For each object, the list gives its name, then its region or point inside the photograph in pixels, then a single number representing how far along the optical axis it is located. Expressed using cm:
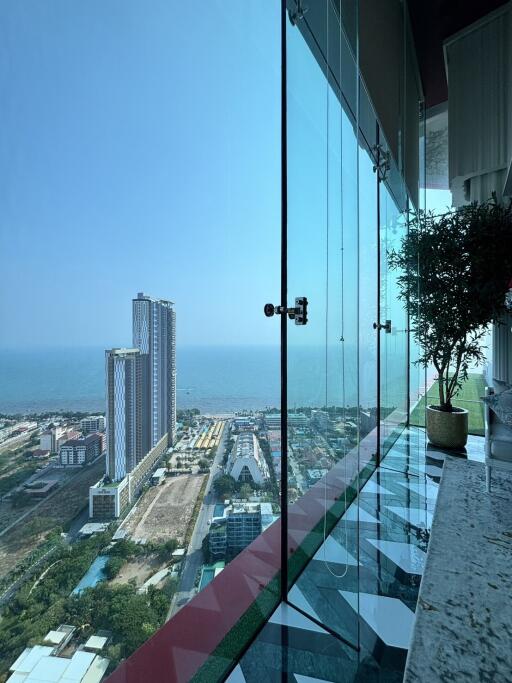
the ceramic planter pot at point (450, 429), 358
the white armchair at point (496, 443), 221
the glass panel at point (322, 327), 151
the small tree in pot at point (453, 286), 340
